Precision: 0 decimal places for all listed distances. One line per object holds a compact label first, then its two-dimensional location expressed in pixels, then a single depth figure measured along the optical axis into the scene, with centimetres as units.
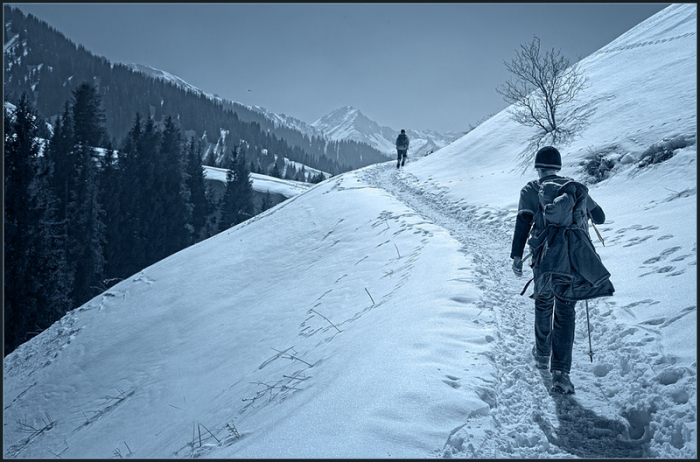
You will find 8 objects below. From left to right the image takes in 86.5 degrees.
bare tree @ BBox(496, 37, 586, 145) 1605
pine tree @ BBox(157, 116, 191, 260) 4388
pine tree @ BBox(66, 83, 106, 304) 3303
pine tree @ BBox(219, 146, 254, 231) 5350
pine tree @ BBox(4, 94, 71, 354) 2175
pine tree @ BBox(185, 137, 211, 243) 5147
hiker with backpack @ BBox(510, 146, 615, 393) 368
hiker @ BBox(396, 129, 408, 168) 2514
